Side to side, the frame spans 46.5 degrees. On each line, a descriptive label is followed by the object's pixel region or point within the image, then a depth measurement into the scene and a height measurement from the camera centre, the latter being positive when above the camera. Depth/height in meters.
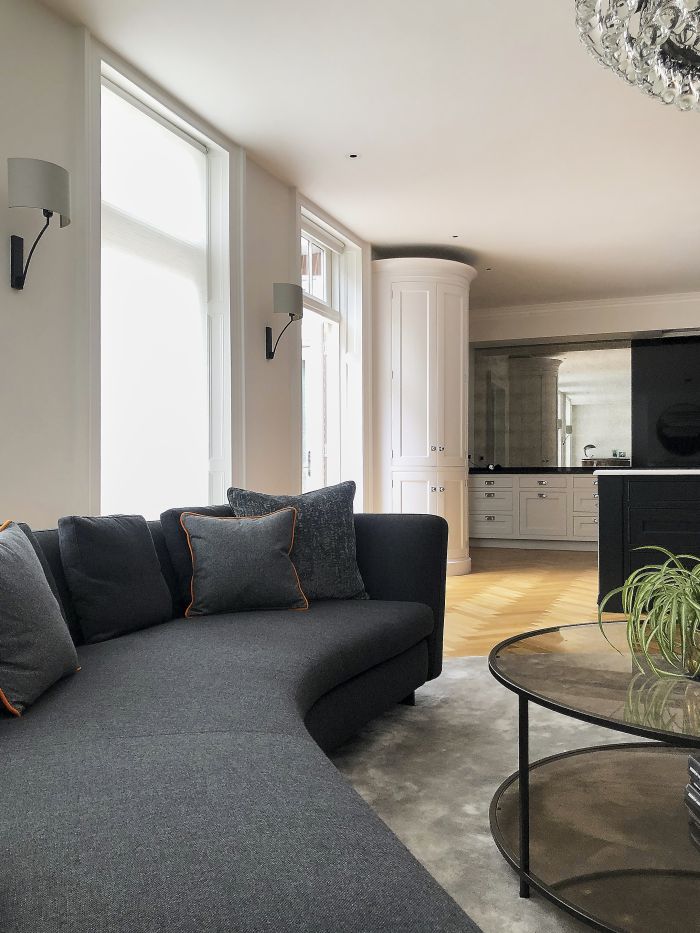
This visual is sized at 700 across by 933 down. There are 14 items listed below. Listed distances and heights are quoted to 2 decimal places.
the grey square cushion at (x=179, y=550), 2.81 -0.36
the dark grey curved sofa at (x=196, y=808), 0.92 -0.52
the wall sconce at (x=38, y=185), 2.78 +0.91
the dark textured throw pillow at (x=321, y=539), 3.01 -0.34
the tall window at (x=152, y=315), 3.67 +0.65
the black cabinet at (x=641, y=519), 4.87 -0.43
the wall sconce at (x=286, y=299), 4.70 +0.87
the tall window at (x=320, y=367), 5.83 +0.61
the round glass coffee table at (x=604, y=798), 1.54 -0.85
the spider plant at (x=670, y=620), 1.72 -0.37
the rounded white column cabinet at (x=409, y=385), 6.79 +0.53
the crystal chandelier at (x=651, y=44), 2.13 +1.12
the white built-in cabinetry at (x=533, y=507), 8.70 -0.65
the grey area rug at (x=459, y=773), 1.72 -0.97
